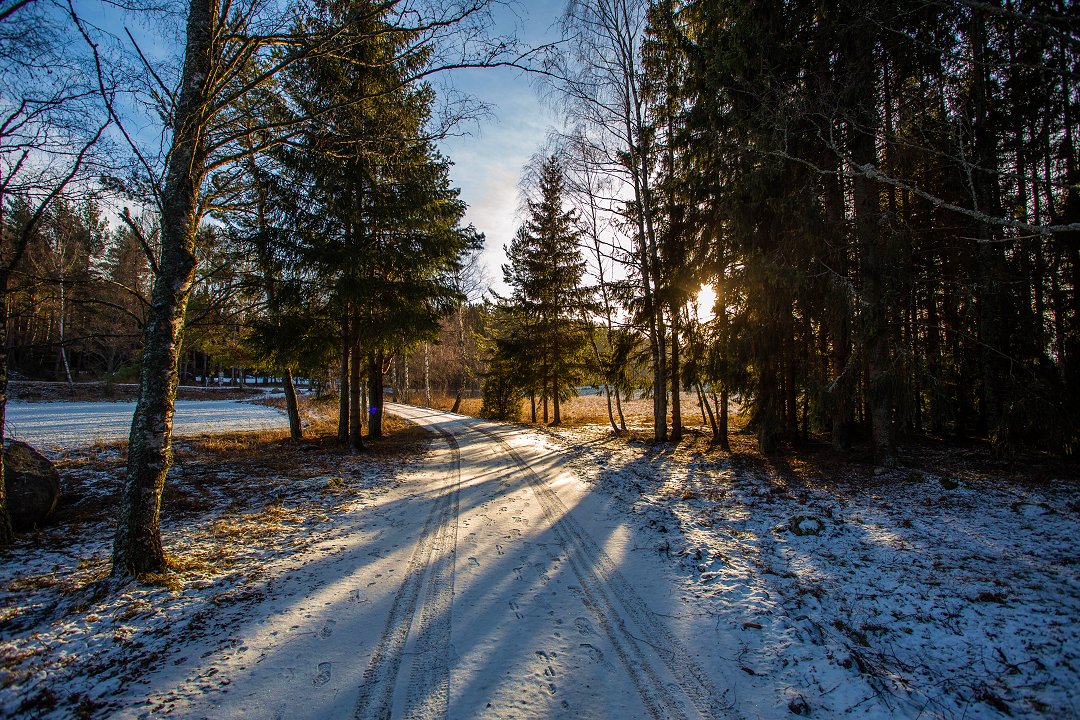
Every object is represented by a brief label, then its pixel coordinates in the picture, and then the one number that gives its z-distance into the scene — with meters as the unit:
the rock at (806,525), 5.50
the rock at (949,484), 6.84
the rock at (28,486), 5.46
